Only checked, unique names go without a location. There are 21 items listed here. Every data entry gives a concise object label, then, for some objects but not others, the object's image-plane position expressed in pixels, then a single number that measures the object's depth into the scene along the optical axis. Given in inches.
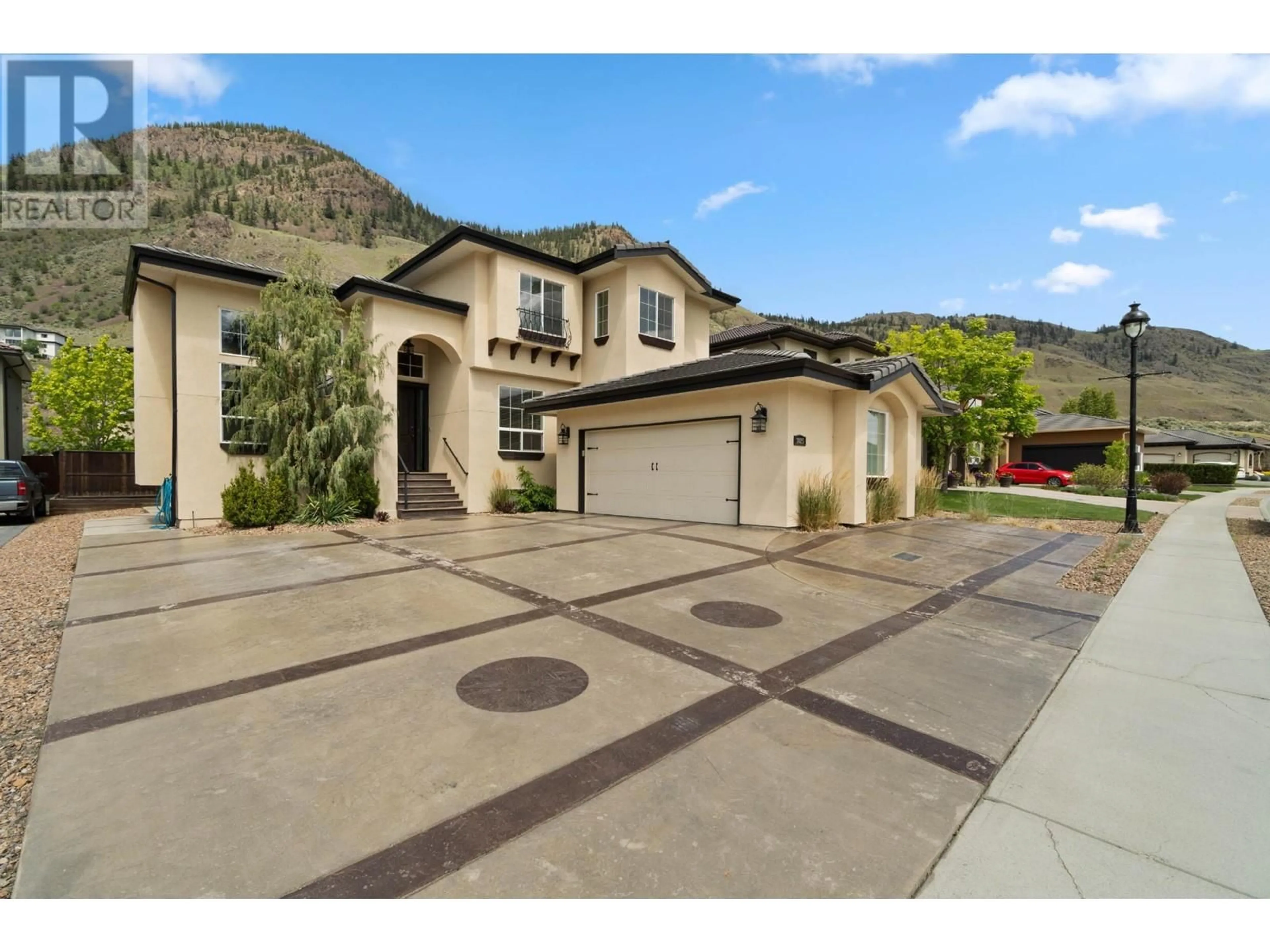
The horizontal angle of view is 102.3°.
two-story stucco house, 434.0
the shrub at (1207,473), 1229.1
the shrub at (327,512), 449.7
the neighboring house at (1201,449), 1615.4
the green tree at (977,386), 814.5
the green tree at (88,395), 805.9
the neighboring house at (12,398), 701.9
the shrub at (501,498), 573.0
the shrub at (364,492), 472.7
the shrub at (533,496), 587.8
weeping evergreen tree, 449.1
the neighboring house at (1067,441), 1219.9
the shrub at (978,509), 498.3
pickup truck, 477.7
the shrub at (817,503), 406.9
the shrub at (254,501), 423.2
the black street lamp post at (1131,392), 409.4
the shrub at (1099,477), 822.5
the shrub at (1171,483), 834.2
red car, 991.6
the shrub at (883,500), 466.3
